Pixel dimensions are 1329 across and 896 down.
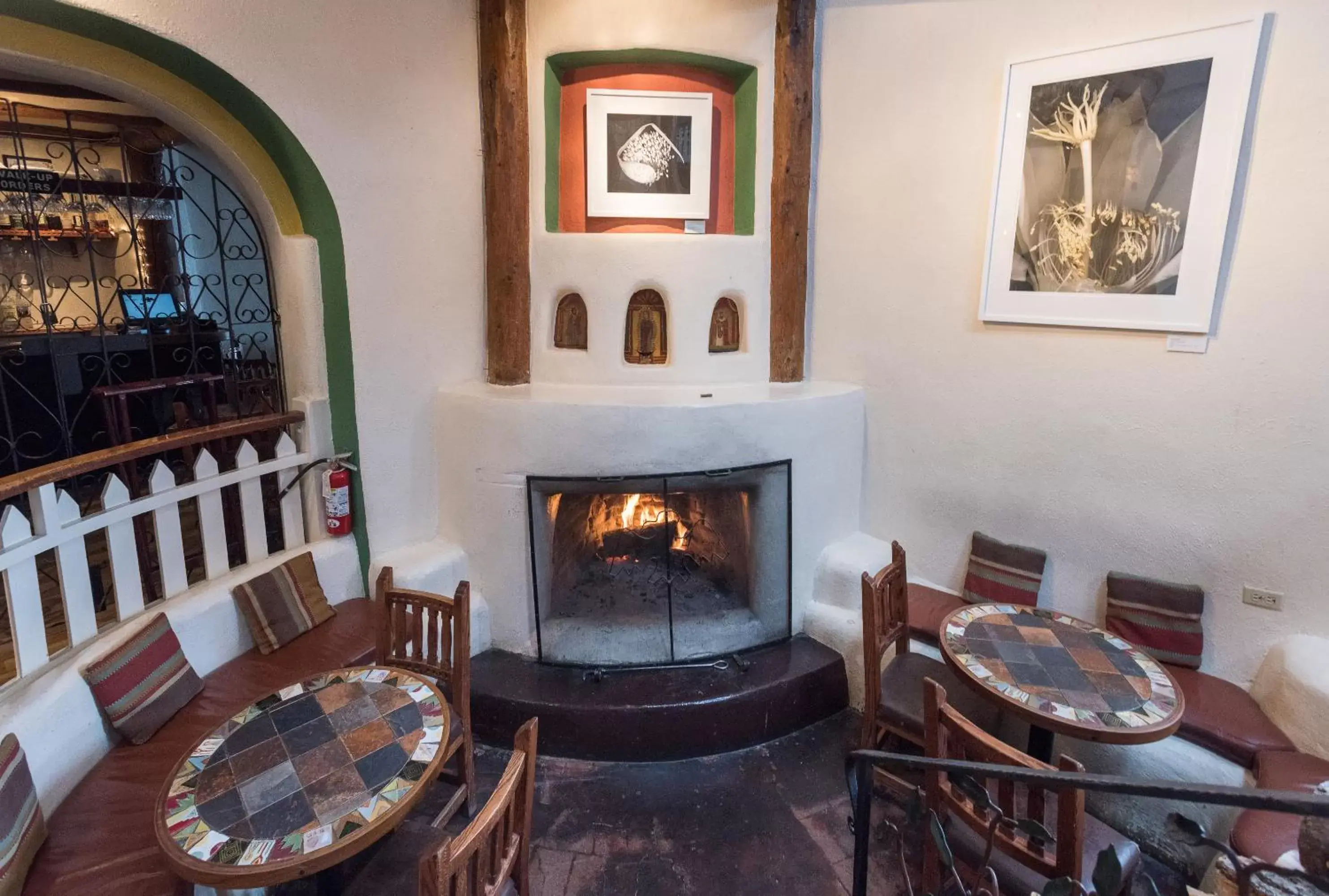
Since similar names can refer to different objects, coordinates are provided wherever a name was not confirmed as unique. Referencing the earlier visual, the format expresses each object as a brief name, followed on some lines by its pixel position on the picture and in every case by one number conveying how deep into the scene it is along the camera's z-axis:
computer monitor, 3.11
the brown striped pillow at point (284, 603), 2.88
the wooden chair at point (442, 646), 2.46
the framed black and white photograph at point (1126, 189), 2.58
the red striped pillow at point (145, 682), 2.31
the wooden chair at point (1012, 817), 1.57
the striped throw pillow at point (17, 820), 1.74
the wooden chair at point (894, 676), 2.64
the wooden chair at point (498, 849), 1.33
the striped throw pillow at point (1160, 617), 2.79
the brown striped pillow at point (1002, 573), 3.17
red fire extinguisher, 3.22
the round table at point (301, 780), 1.63
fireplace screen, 3.28
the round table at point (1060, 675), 2.14
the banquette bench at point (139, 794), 1.85
